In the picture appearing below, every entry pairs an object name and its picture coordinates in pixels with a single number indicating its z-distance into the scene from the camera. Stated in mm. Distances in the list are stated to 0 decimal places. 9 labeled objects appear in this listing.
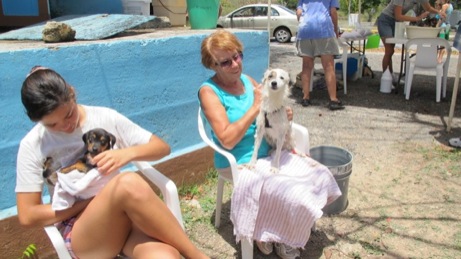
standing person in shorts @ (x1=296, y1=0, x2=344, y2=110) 5191
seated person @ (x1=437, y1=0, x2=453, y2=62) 6118
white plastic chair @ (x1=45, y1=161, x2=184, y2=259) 1642
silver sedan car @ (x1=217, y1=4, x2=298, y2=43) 14500
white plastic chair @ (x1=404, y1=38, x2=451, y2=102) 5598
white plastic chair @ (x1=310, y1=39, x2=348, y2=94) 6226
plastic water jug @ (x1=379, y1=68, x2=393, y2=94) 6199
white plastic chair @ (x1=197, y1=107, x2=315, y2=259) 2295
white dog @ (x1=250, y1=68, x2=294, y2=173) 2248
